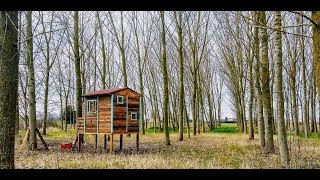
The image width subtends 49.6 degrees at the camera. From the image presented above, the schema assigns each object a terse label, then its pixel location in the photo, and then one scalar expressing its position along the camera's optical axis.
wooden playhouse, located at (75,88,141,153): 15.84
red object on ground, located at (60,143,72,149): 16.91
